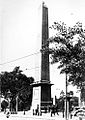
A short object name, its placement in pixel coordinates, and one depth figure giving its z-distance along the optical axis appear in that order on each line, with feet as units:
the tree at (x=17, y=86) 199.62
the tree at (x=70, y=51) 55.77
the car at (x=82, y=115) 54.05
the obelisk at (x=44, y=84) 129.59
